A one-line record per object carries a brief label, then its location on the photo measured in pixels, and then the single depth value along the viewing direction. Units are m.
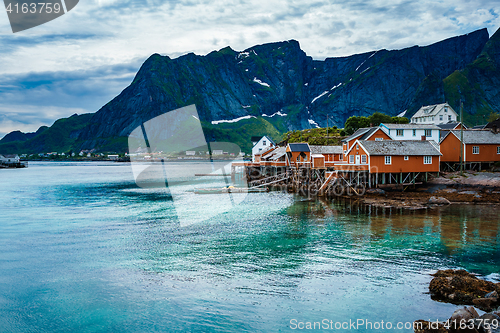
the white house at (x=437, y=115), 103.62
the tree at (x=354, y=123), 92.85
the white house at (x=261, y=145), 103.50
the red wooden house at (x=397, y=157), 45.19
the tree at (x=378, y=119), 94.56
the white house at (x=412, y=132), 54.01
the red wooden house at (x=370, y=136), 54.38
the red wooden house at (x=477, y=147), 49.09
